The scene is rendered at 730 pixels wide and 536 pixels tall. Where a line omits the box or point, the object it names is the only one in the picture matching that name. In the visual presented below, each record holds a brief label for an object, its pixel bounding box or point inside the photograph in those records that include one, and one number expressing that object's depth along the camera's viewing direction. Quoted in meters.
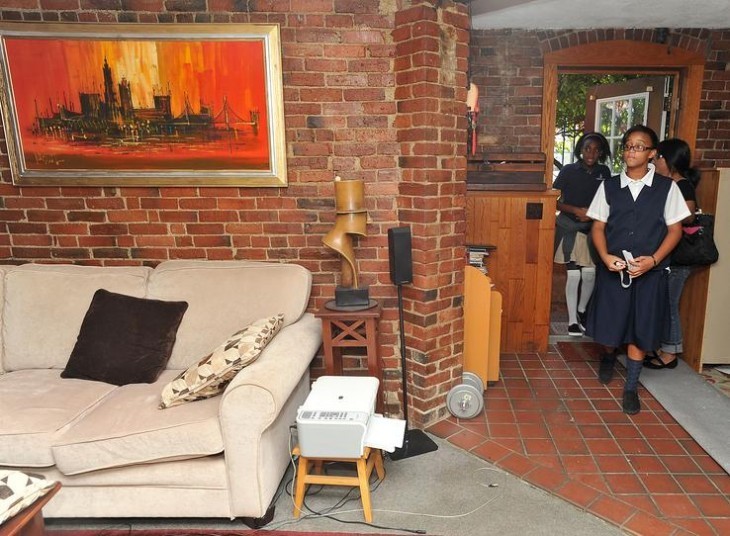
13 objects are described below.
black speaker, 2.30
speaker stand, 2.36
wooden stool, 1.93
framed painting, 2.52
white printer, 1.85
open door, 4.27
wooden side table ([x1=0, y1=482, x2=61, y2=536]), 1.44
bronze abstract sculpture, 2.33
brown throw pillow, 2.31
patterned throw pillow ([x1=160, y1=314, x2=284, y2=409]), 1.99
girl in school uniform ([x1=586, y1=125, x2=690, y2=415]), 2.62
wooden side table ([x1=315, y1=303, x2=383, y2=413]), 2.34
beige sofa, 1.85
